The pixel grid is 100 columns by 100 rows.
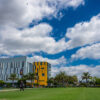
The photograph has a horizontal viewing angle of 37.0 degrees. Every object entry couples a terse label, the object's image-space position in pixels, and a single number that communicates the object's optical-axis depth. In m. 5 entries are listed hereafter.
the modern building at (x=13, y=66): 115.50
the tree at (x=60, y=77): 115.00
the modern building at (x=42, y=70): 127.56
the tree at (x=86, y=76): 110.69
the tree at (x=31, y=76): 93.16
